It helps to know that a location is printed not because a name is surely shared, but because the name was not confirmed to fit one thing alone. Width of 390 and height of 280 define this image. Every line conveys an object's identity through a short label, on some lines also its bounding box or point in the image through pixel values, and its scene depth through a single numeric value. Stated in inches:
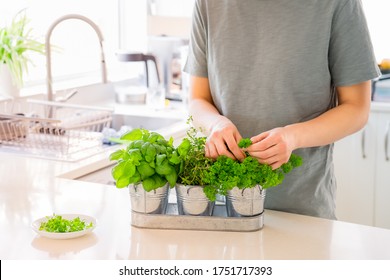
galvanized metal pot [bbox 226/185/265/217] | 119.0
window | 219.4
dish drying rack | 166.0
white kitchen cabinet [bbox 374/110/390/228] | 224.3
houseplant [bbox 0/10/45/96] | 183.3
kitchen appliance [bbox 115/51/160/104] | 215.1
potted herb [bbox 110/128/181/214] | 117.5
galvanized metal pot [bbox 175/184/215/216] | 119.3
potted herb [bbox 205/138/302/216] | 116.2
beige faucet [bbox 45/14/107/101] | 179.9
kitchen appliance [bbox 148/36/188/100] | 235.5
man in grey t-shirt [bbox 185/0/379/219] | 128.7
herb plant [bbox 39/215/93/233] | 119.3
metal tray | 120.0
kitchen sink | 210.0
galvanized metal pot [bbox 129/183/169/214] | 119.7
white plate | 118.0
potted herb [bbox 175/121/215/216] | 119.1
